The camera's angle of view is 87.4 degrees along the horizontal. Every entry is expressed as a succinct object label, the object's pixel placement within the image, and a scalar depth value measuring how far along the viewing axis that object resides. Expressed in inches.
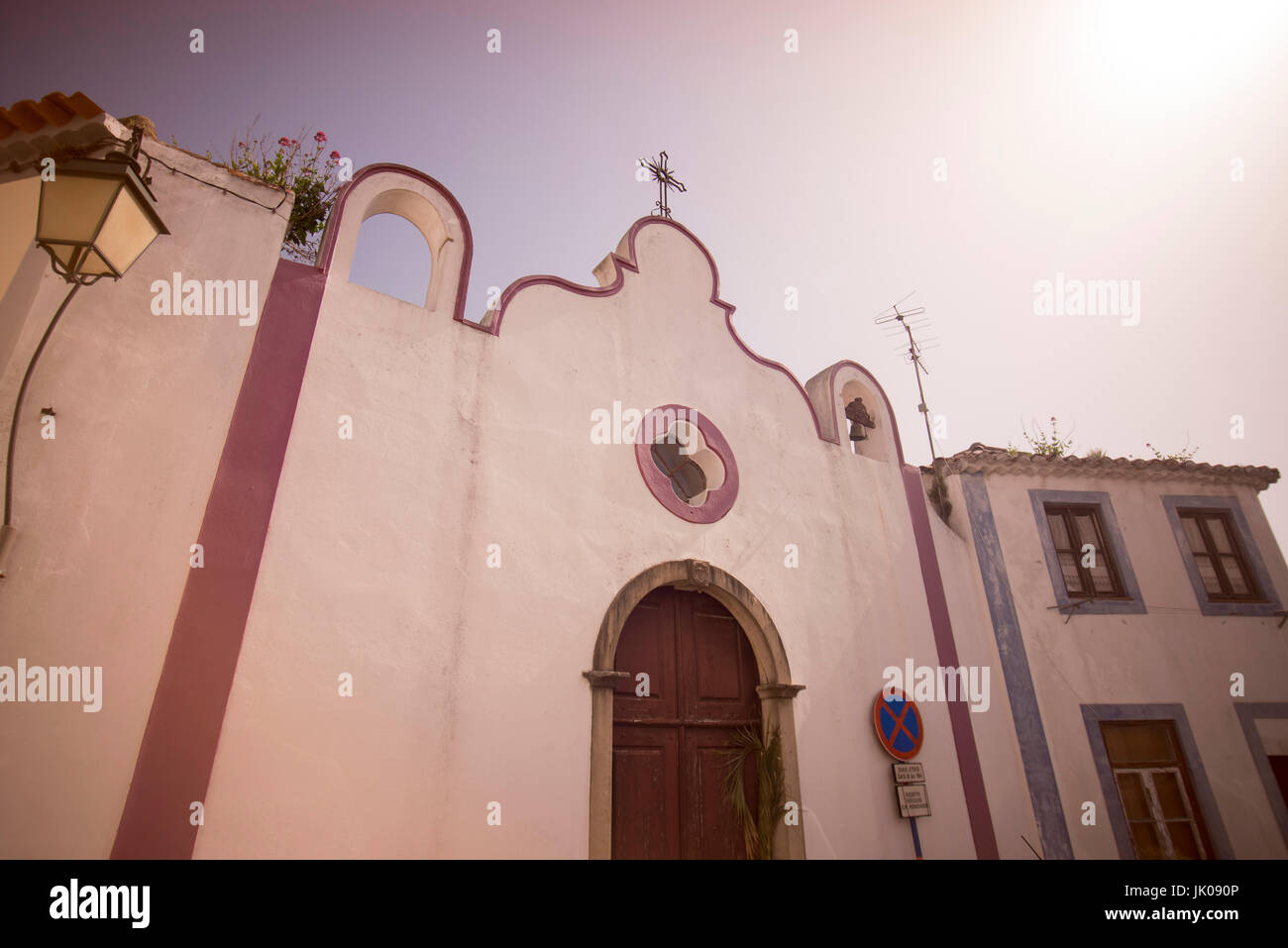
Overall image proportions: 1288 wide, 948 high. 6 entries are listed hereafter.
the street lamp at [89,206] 125.5
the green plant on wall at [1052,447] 386.9
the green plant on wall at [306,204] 224.2
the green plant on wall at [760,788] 225.6
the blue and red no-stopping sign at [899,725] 262.3
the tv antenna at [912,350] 402.0
